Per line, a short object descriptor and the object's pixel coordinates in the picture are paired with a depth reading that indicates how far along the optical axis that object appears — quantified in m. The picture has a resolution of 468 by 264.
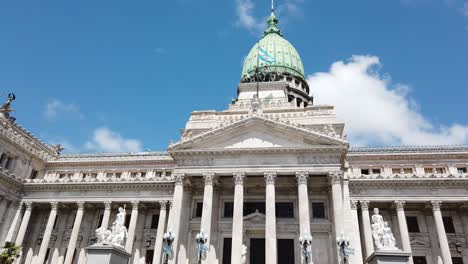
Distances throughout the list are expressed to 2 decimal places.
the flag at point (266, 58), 54.25
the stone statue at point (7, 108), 42.88
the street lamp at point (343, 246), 25.27
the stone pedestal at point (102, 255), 19.80
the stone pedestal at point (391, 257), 19.97
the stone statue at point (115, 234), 21.92
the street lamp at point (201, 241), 26.86
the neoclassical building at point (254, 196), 33.72
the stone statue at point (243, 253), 30.73
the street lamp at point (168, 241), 26.19
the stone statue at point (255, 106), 37.36
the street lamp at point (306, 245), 26.02
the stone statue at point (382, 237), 21.93
